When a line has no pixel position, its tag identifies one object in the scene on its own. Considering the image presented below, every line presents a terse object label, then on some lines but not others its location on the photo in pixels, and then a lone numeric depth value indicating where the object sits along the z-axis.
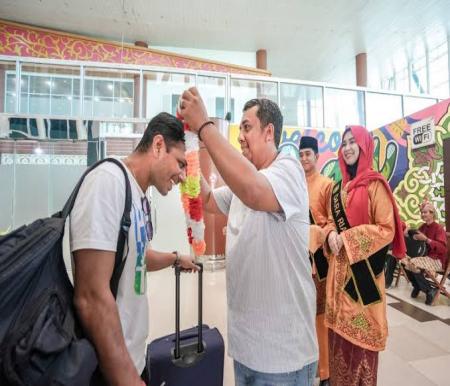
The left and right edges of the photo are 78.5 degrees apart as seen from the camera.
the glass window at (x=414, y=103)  6.23
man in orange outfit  1.80
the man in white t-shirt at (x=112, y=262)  0.64
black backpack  0.49
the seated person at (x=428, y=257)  3.32
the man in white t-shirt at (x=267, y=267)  0.80
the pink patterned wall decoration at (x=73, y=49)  5.47
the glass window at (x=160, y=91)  5.39
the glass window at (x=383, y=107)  6.11
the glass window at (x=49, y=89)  4.88
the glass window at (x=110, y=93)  5.16
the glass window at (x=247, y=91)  5.70
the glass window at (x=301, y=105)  5.78
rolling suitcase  1.21
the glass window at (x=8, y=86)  4.84
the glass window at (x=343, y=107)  5.91
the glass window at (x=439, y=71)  6.99
